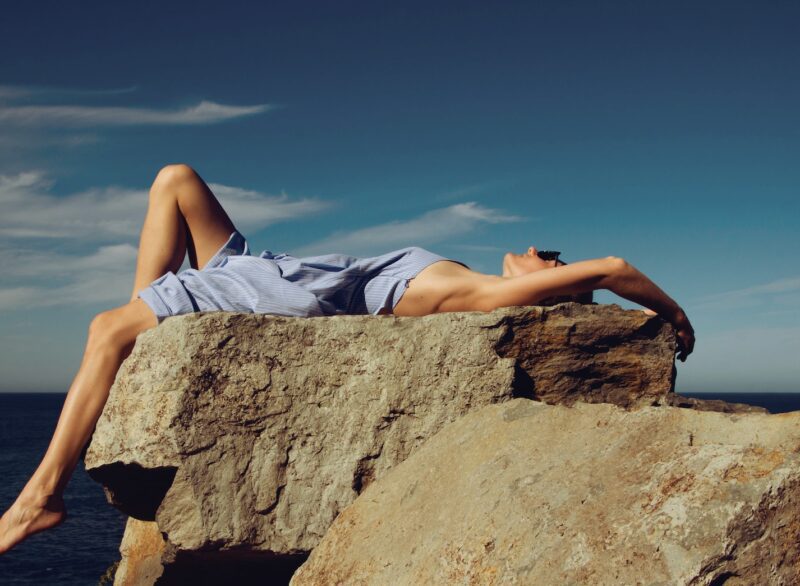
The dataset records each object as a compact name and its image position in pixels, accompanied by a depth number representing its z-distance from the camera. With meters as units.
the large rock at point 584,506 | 2.17
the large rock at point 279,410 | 3.44
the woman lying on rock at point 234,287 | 3.66
